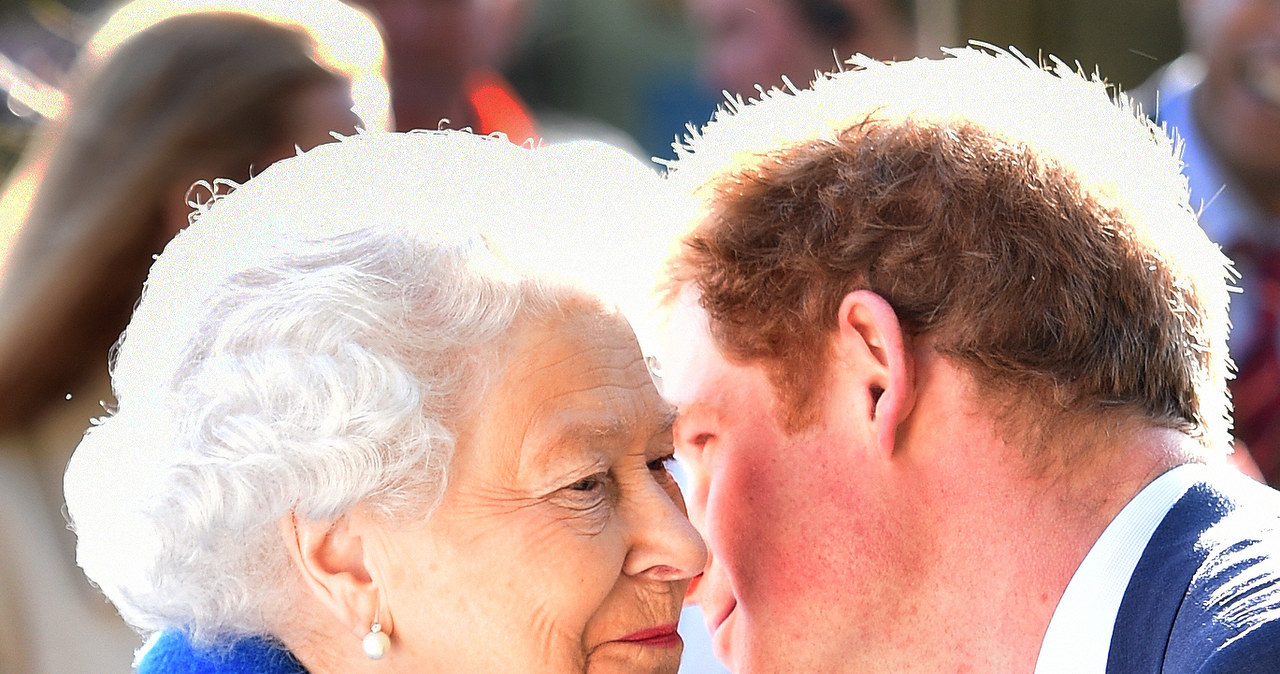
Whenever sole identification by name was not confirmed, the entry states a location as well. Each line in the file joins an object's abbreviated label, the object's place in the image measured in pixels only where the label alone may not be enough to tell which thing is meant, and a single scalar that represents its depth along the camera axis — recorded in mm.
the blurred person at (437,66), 7531
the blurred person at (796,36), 7133
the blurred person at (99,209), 5273
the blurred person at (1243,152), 6711
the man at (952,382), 3896
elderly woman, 3322
